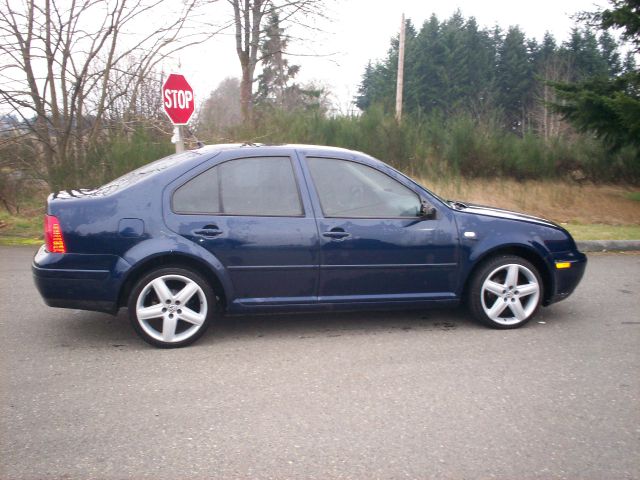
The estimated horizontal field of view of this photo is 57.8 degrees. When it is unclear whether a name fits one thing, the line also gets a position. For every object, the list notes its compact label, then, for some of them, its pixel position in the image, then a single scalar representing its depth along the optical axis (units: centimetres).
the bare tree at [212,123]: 1333
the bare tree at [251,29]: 1731
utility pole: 2250
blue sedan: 444
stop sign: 885
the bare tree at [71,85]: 1039
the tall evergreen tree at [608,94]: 1295
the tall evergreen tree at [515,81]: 4797
